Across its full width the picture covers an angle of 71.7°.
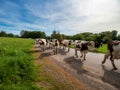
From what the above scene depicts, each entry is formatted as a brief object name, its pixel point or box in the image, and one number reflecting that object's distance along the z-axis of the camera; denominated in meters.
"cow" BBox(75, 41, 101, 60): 7.85
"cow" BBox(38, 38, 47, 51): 12.54
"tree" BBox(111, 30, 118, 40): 55.76
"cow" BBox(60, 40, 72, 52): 13.70
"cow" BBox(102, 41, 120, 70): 5.36
